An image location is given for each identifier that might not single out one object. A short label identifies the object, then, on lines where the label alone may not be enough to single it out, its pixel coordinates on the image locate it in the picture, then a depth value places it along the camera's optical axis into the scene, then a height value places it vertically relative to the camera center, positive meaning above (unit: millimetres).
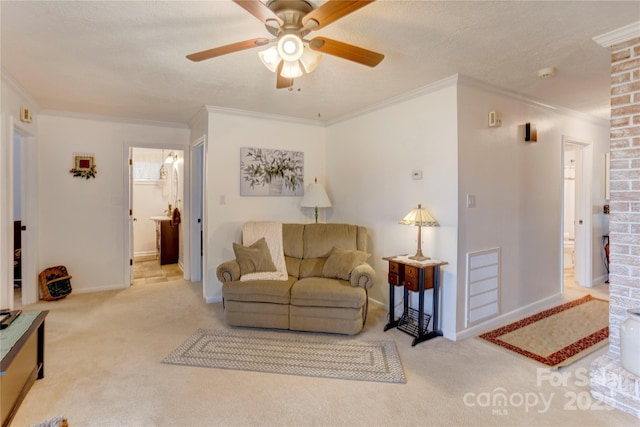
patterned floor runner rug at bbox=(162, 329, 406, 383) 2330 -1136
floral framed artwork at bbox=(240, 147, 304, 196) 4008 +466
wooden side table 2803 -694
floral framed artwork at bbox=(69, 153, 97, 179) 4141 +544
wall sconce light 3307 +768
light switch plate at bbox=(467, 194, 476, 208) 2918 +67
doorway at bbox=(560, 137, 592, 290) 4234 -104
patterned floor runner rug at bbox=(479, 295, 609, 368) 2568 -1119
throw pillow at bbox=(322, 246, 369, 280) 3174 -534
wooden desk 1678 -906
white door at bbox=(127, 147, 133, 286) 4449 -29
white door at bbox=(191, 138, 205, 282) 4609 -32
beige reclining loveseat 2852 -790
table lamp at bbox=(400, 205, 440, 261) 2855 -104
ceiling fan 1439 +866
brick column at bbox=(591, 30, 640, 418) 1983 -11
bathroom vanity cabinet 5789 -578
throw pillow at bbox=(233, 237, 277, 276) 3262 -509
